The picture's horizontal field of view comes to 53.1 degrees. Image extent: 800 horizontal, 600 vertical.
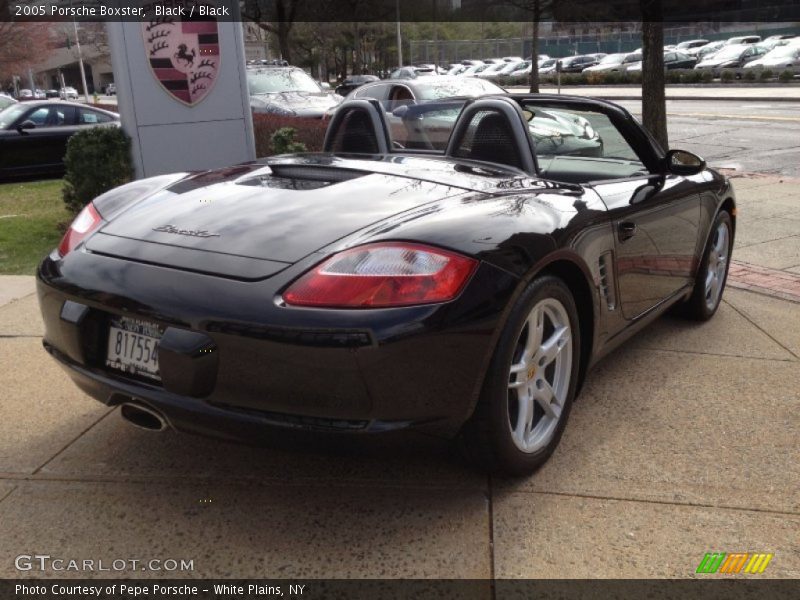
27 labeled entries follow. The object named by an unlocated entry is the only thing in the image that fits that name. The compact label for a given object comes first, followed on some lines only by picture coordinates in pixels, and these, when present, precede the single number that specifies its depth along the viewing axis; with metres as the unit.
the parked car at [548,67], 49.59
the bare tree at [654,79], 10.14
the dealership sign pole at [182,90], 7.96
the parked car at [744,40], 45.62
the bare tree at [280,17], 23.11
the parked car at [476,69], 50.78
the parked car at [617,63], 43.25
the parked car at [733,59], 36.12
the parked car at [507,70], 46.62
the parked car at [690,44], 48.59
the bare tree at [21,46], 34.97
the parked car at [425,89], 12.45
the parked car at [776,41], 38.28
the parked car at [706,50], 42.91
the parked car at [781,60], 33.06
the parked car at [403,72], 30.07
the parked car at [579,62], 48.69
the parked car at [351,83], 27.72
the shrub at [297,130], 10.81
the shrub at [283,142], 8.38
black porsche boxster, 2.34
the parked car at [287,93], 14.09
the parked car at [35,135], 12.21
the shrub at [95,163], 7.68
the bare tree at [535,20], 29.88
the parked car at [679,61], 40.47
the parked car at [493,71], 47.94
